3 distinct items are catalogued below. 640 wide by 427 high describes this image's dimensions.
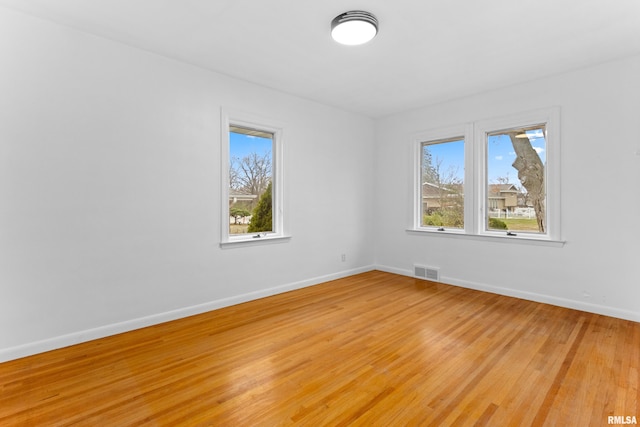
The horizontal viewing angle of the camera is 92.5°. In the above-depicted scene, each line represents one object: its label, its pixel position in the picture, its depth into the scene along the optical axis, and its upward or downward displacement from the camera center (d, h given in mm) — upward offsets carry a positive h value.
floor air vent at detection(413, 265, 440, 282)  4923 -1047
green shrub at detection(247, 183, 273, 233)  4270 -104
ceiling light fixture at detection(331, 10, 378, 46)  2543 +1563
